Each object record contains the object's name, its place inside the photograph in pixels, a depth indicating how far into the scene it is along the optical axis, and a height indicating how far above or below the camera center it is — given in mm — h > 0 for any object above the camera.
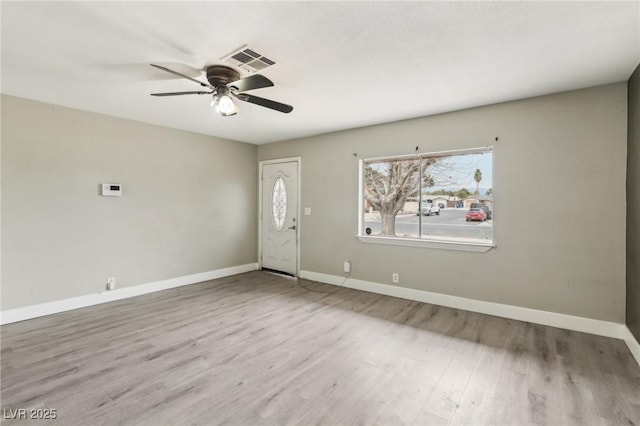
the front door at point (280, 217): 5559 -105
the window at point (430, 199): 3689 +183
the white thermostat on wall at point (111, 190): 4012 +294
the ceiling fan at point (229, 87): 2492 +1086
